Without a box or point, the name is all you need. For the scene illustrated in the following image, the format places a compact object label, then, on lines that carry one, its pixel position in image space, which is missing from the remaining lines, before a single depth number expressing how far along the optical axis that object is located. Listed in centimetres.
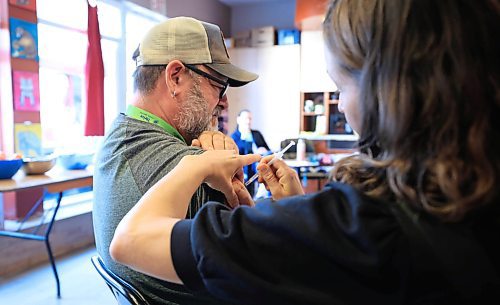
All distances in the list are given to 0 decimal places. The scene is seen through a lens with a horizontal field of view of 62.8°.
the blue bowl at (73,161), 318
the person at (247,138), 497
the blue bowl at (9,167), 252
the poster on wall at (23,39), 308
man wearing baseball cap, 96
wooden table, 244
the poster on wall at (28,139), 320
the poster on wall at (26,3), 307
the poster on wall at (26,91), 315
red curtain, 366
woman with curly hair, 47
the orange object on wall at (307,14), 514
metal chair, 89
